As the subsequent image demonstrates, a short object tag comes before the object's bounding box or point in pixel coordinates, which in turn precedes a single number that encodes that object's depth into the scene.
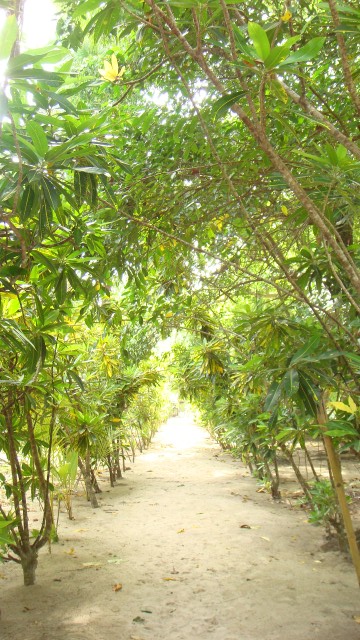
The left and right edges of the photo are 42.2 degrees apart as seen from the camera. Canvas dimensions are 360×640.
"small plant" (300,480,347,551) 3.86
